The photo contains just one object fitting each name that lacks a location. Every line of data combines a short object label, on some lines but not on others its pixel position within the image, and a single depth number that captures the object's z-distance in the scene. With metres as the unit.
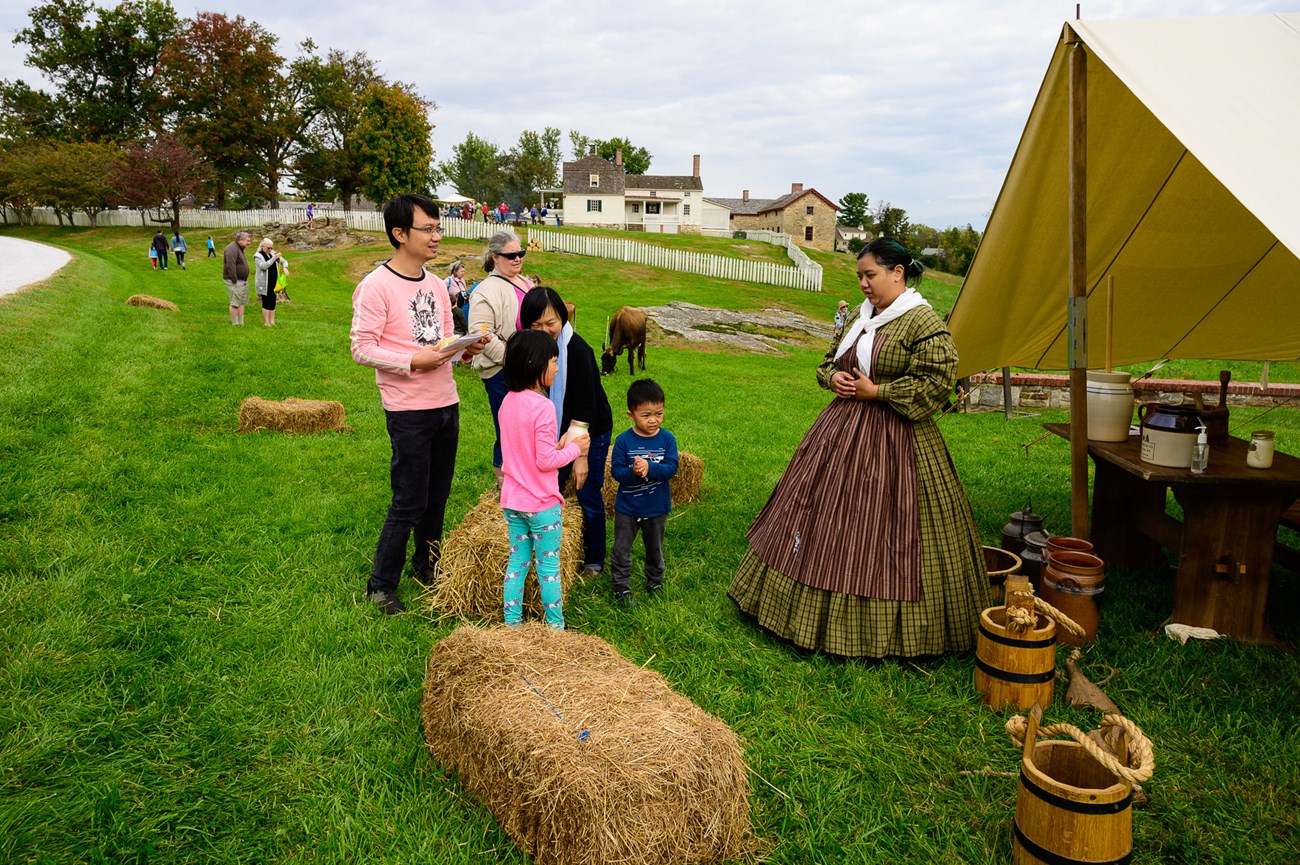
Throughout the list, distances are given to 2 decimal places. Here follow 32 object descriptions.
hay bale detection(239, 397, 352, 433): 8.28
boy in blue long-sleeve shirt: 4.41
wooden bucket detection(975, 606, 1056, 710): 3.50
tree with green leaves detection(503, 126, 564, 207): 76.62
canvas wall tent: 3.22
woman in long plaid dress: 3.92
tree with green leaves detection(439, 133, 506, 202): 82.06
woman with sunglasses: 4.74
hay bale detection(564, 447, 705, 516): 6.73
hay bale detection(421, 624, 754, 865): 2.38
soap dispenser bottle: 4.10
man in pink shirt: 4.10
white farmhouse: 61.59
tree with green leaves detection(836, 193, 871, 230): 85.31
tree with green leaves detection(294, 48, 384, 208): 49.78
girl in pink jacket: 3.76
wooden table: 4.14
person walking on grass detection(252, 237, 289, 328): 14.86
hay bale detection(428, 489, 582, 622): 4.34
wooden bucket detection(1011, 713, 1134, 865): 2.36
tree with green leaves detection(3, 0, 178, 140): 49.88
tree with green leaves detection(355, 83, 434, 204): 46.59
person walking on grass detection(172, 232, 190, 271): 26.56
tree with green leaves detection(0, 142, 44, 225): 38.44
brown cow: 13.55
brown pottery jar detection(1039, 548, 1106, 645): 3.99
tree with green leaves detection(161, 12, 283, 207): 45.34
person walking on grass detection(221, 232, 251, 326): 14.73
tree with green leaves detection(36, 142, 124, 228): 38.69
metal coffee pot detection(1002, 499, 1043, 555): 5.16
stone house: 66.56
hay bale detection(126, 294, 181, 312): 16.09
